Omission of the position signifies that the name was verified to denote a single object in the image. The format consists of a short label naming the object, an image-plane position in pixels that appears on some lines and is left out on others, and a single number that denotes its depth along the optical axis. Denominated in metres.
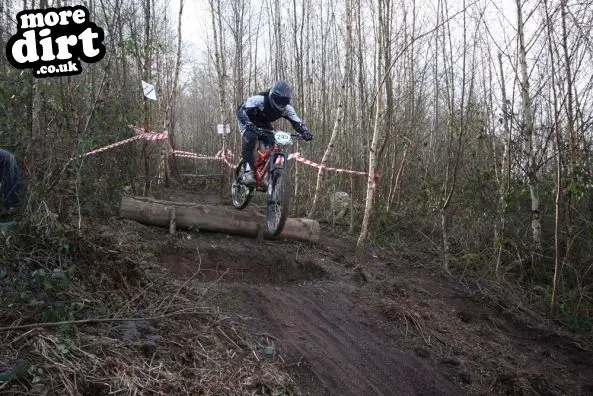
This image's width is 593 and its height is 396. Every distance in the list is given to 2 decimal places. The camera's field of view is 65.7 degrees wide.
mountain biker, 5.67
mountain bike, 5.41
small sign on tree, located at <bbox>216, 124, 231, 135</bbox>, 12.67
